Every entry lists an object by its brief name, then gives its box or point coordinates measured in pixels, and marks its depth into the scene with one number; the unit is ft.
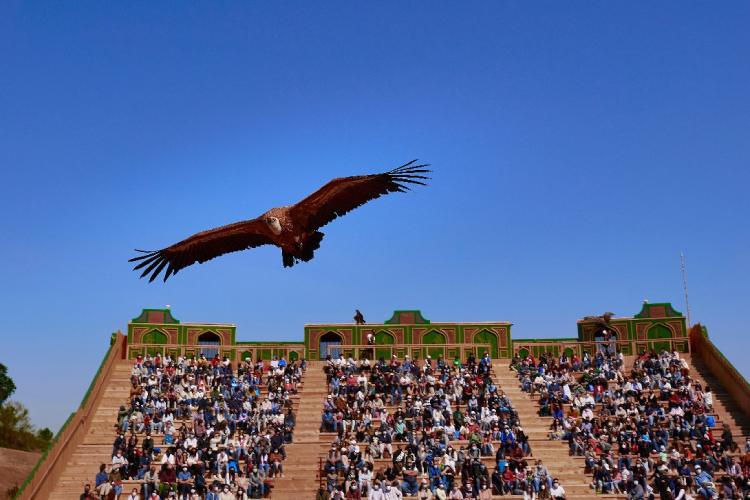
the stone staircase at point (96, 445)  86.28
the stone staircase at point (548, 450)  81.56
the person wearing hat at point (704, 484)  77.71
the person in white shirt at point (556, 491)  75.15
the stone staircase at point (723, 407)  101.19
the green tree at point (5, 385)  222.63
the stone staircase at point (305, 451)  81.76
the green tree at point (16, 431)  182.29
